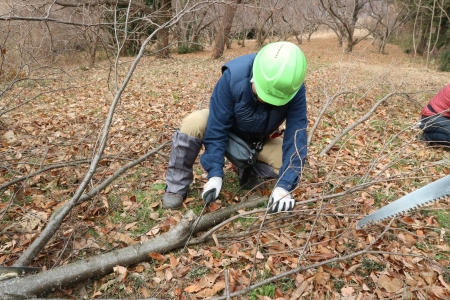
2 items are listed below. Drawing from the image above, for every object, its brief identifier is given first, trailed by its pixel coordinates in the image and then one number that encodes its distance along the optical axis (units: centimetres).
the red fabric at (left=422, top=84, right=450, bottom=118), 367
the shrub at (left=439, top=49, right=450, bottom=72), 1237
